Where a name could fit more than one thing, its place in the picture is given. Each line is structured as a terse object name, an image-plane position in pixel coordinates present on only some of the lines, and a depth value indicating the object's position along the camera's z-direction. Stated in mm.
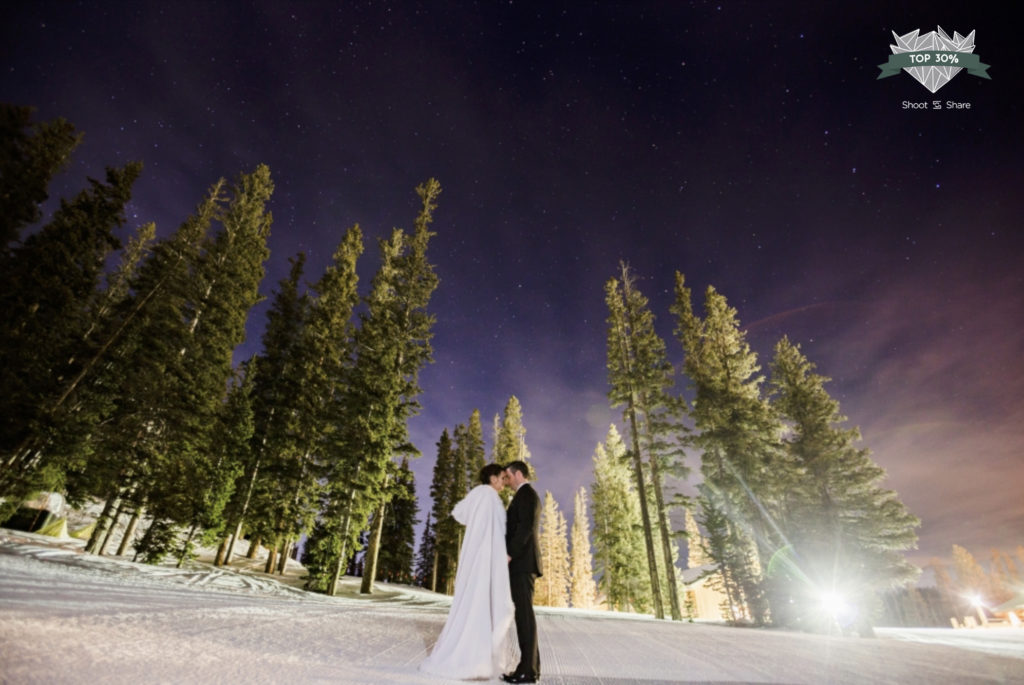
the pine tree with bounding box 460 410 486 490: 36812
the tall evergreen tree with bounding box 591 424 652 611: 30078
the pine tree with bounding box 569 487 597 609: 49781
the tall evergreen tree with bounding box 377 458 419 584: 38125
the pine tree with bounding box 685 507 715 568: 54750
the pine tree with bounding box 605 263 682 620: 18797
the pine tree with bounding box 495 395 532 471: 34031
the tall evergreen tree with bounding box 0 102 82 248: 14375
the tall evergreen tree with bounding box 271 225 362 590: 14570
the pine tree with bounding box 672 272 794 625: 19172
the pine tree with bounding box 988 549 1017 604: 77825
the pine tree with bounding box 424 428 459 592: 35188
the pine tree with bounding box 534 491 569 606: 48000
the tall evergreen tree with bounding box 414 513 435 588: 45469
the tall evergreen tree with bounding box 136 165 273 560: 13047
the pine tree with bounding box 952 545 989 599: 80462
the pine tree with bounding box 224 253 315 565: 18562
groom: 3840
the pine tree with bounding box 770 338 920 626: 15586
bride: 3709
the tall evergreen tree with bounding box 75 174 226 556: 13391
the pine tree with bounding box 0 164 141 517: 11906
